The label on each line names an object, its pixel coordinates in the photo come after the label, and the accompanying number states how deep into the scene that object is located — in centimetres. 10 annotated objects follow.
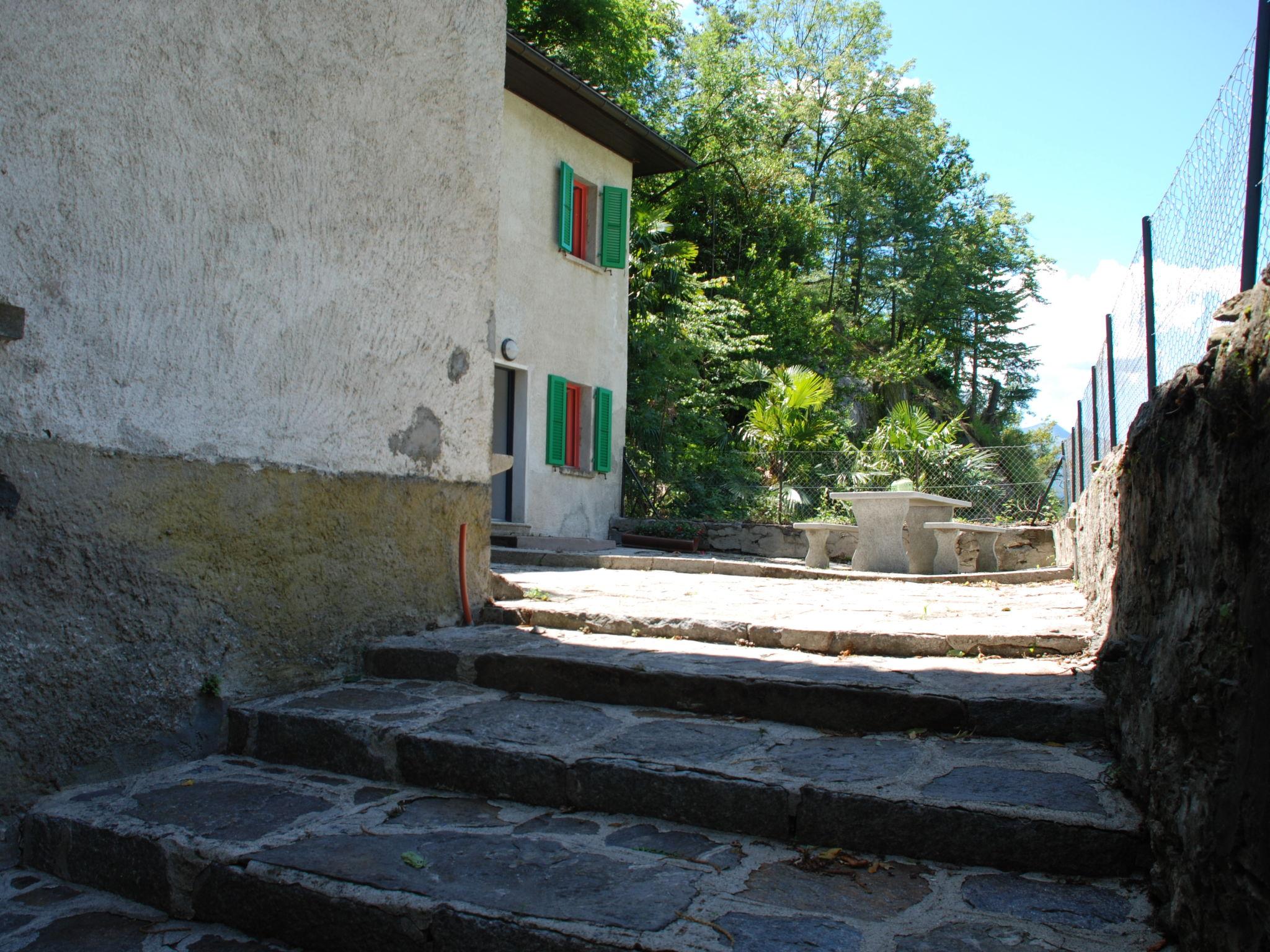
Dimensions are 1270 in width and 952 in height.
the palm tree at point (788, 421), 1416
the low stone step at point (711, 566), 797
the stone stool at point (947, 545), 862
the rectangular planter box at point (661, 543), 1156
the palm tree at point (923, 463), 1198
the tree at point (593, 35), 1736
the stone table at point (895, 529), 890
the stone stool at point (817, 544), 945
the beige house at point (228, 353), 278
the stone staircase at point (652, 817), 200
